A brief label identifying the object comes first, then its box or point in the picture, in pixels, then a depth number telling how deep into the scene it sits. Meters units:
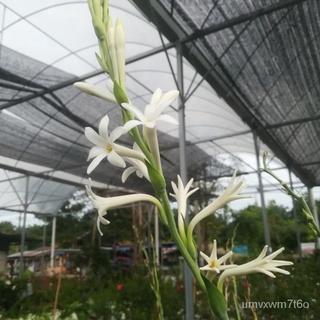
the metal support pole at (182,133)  3.52
